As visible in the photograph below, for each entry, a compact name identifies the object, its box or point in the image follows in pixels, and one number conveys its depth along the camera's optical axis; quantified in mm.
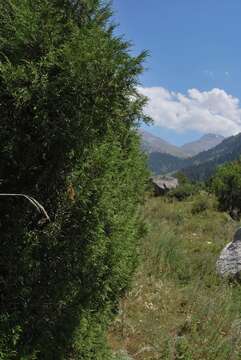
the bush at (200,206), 23062
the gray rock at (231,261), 10281
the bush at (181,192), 32175
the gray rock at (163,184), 33544
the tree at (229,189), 26109
